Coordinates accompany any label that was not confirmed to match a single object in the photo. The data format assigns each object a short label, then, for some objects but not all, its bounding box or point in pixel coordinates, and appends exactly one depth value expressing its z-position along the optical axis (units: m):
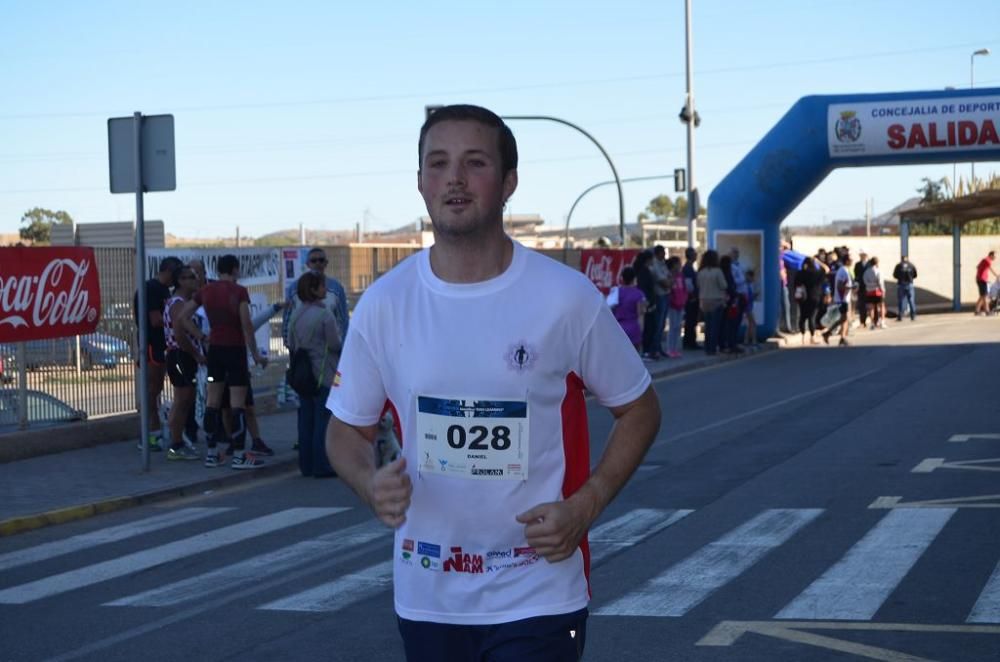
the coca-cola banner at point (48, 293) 14.05
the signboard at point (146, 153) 13.09
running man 3.40
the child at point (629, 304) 22.89
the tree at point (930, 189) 107.44
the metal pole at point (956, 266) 41.94
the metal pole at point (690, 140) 33.34
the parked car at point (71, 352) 14.43
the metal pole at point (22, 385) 14.36
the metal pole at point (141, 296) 12.95
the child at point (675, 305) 26.08
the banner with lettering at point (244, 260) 16.69
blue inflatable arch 27.38
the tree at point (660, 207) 165.38
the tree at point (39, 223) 85.62
